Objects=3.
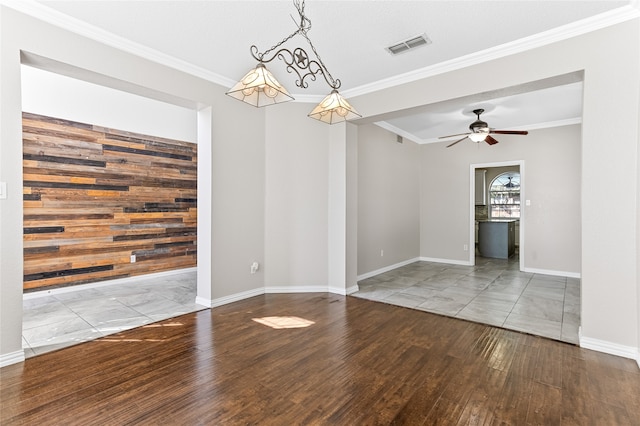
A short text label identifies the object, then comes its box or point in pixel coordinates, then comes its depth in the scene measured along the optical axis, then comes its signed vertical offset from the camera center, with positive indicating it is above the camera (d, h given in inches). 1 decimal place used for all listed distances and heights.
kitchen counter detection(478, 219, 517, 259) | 304.5 -28.2
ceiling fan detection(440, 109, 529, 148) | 201.2 +52.0
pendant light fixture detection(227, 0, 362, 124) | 83.7 +36.3
